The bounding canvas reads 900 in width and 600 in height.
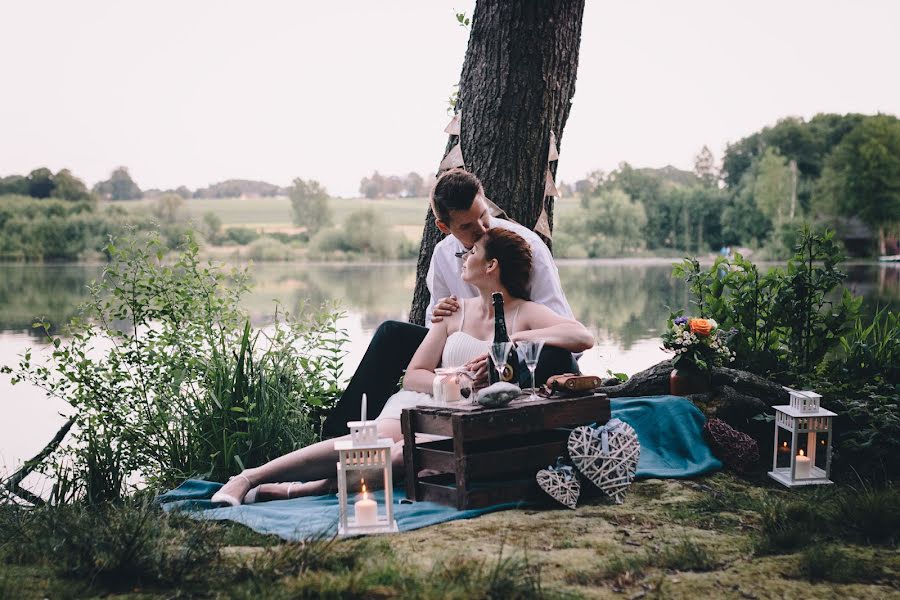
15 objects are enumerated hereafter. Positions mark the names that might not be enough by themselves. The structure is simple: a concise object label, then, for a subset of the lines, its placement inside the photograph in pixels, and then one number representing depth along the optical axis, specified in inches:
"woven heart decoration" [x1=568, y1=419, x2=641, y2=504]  126.5
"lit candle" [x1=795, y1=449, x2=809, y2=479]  141.7
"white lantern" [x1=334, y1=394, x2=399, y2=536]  110.2
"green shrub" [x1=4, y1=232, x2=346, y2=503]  161.8
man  149.6
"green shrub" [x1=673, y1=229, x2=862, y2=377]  174.1
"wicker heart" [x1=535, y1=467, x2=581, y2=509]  123.3
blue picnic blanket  116.4
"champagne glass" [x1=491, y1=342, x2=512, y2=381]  121.5
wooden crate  120.3
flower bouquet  167.6
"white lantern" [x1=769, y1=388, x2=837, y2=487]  140.6
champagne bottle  129.1
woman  136.8
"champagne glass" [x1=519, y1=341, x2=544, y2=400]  123.6
